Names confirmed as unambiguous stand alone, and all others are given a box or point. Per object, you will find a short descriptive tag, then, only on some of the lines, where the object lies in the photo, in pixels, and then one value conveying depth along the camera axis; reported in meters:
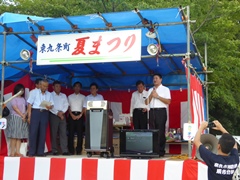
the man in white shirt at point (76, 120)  7.51
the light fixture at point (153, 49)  5.92
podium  6.04
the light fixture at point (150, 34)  6.02
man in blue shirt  3.18
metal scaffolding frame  5.47
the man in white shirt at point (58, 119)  7.11
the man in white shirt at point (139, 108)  7.61
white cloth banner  5.67
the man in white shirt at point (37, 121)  6.40
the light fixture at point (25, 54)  6.47
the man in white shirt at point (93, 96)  7.68
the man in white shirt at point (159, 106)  6.34
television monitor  5.76
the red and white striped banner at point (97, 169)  5.00
